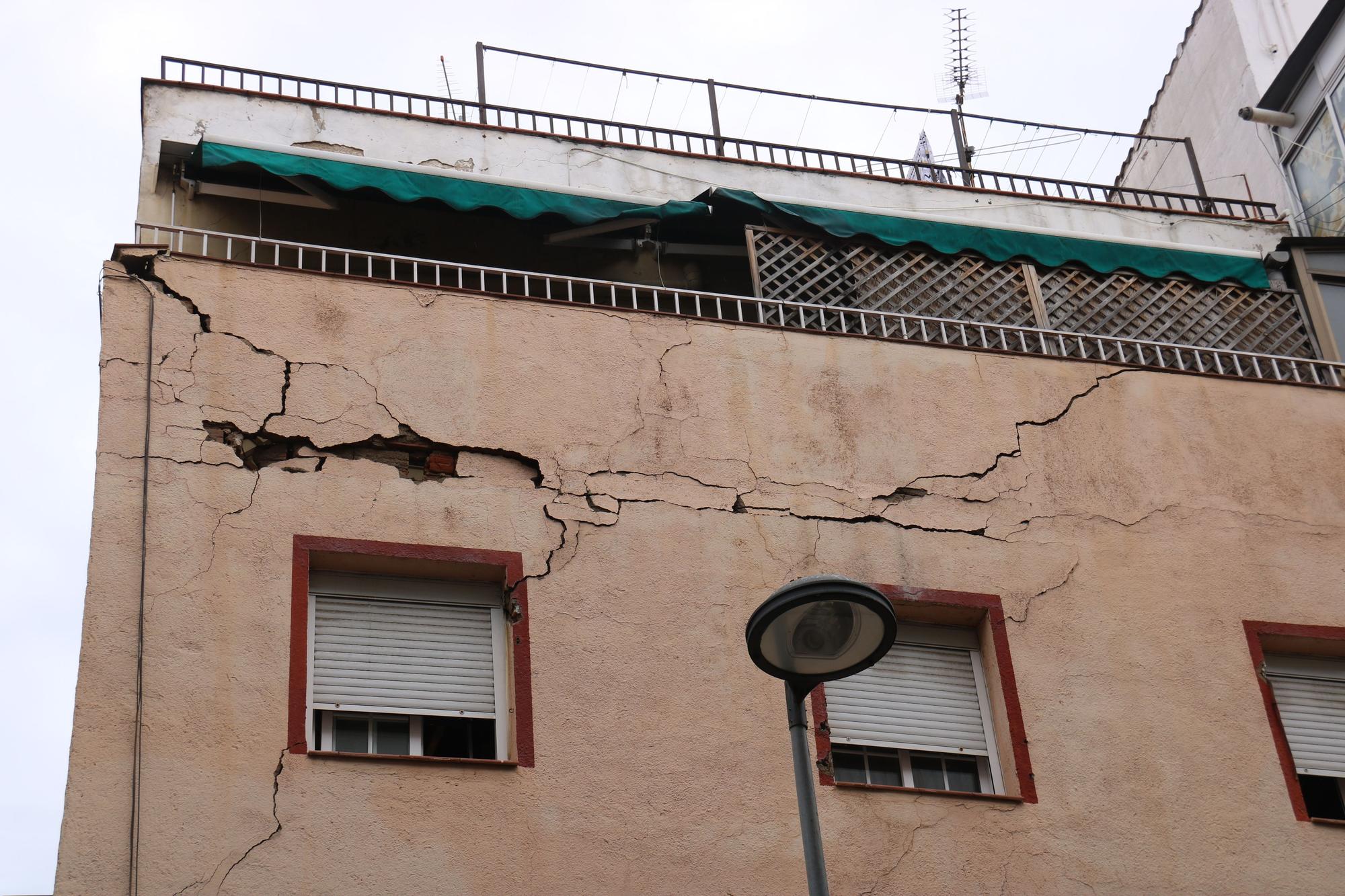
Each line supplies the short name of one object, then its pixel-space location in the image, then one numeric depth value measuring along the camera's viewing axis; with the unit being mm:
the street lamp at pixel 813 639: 5980
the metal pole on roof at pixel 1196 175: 14461
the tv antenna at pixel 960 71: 16812
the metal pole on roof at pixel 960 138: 14219
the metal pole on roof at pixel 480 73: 12727
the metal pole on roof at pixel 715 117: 12961
